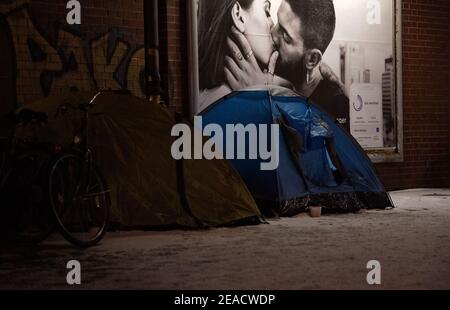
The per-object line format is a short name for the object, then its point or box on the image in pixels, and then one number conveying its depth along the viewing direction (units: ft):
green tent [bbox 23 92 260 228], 27.27
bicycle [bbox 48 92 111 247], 23.94
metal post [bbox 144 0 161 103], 33.42
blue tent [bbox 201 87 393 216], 31.58
